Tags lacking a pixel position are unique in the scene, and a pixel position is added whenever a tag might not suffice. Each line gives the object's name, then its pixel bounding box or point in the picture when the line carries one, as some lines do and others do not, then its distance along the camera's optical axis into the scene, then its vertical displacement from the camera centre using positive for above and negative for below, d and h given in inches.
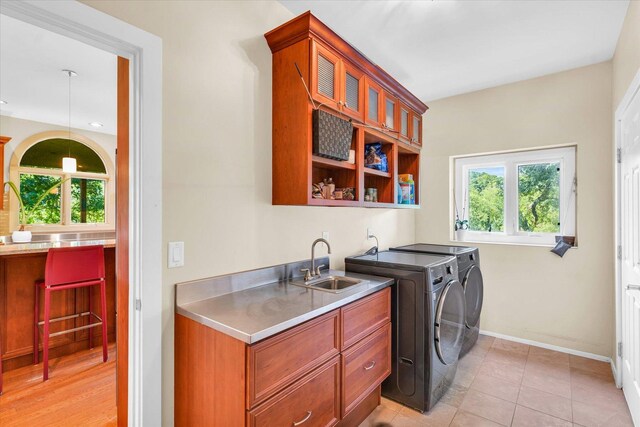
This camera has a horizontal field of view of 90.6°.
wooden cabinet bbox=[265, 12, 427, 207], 69.1 +25.4
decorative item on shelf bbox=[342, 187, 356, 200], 84.4 +4.8
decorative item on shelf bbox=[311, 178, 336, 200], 78.6 +5.3
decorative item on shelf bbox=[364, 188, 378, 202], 100.1 +5.4
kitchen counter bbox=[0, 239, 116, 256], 94.3 -11.7
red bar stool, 94.5 -21.1
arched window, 186.2 +16.2
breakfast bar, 96.7 -31.0
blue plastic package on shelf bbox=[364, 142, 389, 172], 96.0 +16.5
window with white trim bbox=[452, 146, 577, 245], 115.0 +5.9
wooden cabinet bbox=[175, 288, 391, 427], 46.6 -27.7
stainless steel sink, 77.6 -18.1
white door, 70.2 -10.4
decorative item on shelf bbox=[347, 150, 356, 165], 82.7 +14.3
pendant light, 158.2 +23.2
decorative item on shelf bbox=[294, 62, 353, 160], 68.9 +17.6
